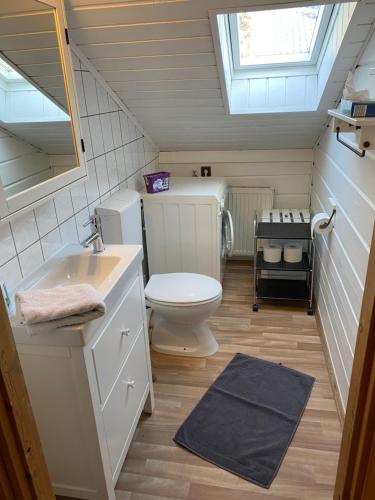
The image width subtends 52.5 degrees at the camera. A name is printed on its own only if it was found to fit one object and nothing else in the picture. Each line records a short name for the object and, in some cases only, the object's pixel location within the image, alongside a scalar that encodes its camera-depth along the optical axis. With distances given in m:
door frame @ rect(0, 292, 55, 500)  0.68
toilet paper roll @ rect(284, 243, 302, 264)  2.78
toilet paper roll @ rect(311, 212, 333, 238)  2.19
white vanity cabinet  1.20
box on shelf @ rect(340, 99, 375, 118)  1.20
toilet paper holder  2.14
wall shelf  1.19
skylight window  2.07
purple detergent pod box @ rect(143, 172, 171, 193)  2.65
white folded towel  1.10
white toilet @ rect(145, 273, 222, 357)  2.18
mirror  1.25
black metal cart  2.69
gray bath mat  1.71
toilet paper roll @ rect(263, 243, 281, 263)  2.81
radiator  3.17
